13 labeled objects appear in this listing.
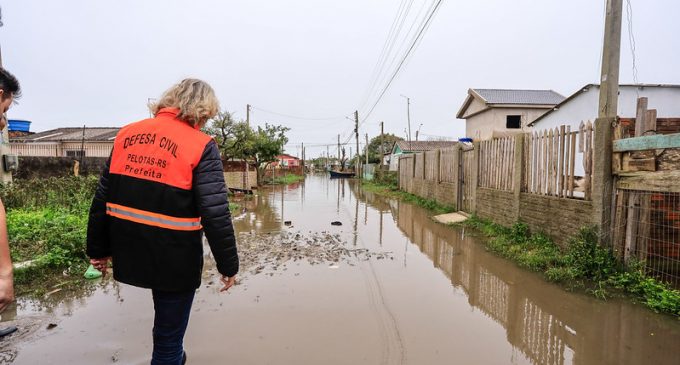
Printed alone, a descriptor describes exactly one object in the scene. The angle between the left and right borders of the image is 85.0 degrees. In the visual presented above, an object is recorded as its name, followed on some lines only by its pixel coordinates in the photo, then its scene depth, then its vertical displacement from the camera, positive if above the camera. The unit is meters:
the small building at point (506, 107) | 22.88 +4.04
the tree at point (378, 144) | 56.79 +4.31
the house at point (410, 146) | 37.09 +2.62
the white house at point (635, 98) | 13.59 +2.81
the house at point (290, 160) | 74.56 +1.90
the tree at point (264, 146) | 22.37 +1.45
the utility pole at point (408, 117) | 38.87 +5.78
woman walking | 1.98 -0.24
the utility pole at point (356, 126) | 40.09 +4.84
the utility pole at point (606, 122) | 4.59 +0.67
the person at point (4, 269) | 1.47 -0.43
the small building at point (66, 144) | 19.03 +1.15
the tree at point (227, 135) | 18.02 +1.67
